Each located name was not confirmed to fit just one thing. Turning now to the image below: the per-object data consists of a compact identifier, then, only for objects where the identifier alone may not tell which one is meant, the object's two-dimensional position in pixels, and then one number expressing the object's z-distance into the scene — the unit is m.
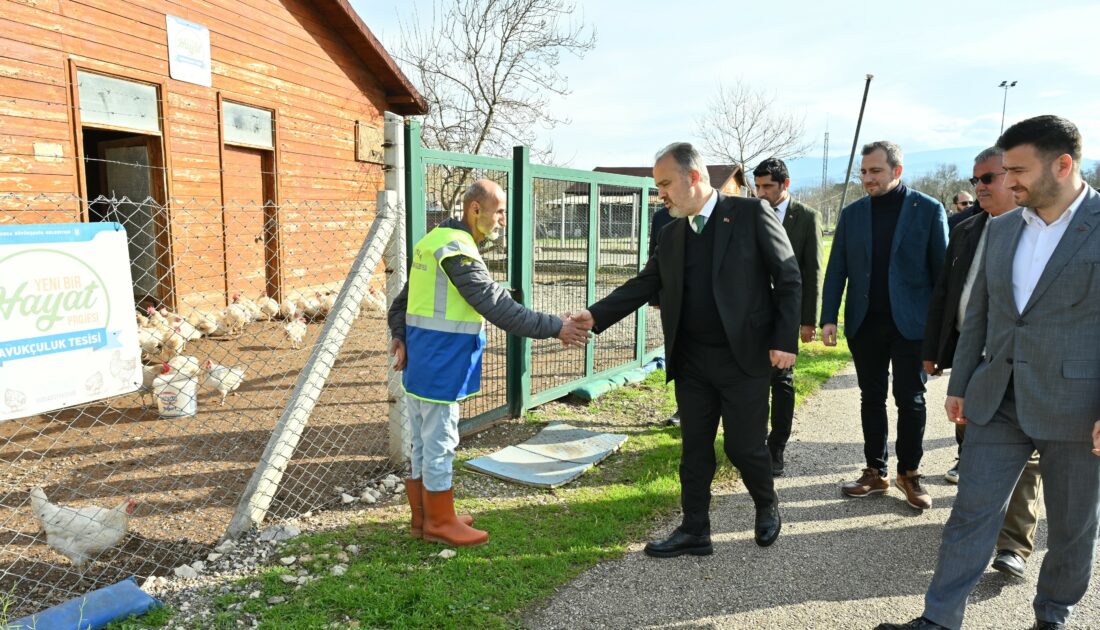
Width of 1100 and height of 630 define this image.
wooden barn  7.29
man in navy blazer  4.12
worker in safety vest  3.44
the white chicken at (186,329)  7.30
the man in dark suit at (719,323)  3.43
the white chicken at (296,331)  8.31
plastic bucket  5.91
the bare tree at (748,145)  33.66
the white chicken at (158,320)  7.01
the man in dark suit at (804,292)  4.76
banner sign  2.74
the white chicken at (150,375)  6.28
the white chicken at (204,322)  8.02
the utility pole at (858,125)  25.44
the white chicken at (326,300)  9.81
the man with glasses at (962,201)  9.15
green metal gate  5.09
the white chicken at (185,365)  6.05
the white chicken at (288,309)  8.84
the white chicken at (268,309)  9.16
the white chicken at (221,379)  6.41
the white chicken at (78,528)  3.33
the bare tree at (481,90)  17.34
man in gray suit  2.51
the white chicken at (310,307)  9.30
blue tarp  2.72
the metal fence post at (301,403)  3.71
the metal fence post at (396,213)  4.35
